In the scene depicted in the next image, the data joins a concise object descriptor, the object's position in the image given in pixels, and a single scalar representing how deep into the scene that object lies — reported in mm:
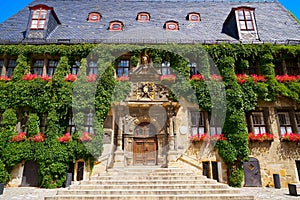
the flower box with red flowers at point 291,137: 13266
